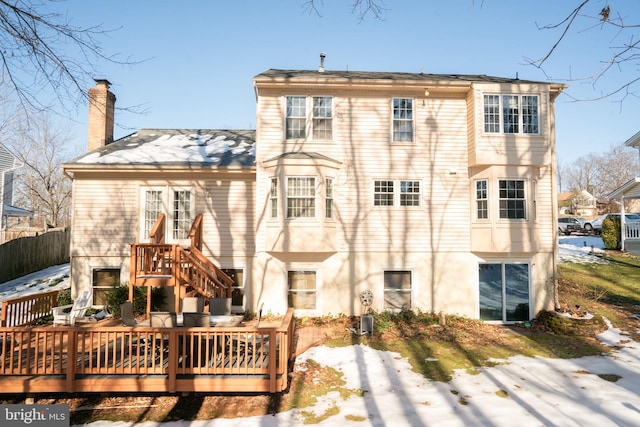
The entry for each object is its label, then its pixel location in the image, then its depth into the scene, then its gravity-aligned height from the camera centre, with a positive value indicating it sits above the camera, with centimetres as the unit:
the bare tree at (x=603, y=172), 4962 +860
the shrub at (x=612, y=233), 2028 -31
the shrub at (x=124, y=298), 1191 -235
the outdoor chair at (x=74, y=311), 1017 -250
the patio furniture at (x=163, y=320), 741 -190
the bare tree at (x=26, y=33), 463 +260
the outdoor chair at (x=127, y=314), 815 -197
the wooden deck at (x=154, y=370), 646 -260
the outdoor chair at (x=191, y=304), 994 -210
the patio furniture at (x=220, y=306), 976 -213
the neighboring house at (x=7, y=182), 2448 +325
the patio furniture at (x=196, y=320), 719 -185
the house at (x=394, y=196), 1156 +104
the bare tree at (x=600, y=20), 331 +194
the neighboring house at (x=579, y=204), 5016 +336
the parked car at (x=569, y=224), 2922 +30
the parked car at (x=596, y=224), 2401 +30
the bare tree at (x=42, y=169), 2820 +490
